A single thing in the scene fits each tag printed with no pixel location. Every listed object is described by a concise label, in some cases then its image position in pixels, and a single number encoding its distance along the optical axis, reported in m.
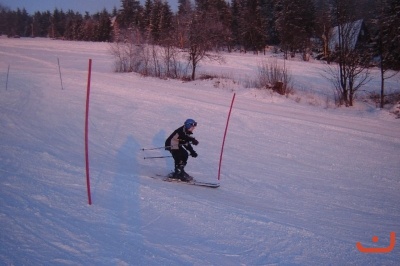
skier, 8.08
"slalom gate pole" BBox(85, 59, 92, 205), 5.27
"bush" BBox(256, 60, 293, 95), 25.58
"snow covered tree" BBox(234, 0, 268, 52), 54.53
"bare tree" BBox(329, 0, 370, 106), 23.86
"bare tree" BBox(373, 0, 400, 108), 24.38
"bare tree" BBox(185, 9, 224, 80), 31.45
